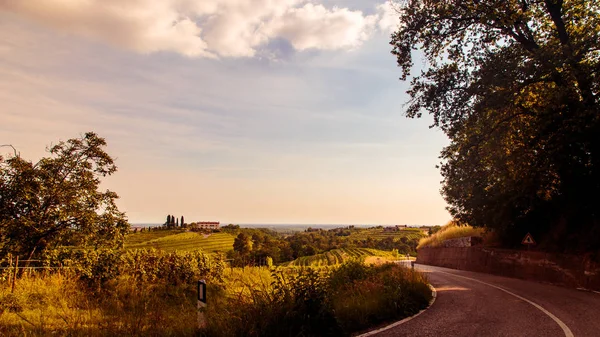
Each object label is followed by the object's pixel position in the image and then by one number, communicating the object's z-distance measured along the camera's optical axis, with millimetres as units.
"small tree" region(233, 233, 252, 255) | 65956
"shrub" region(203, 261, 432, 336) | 6445
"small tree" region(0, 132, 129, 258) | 14138
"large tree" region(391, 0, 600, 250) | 14312
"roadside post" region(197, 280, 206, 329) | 6297
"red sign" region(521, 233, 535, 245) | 19573
